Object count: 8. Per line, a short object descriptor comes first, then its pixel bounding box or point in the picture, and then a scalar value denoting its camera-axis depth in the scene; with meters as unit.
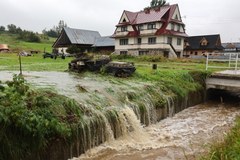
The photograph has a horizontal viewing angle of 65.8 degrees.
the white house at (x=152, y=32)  29.80
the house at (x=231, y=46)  47.90
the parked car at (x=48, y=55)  24.39
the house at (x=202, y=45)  39.41
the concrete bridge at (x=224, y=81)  11.34
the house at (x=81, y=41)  36.38
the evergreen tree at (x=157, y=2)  49.98
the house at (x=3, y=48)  32.78
